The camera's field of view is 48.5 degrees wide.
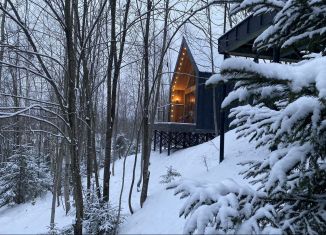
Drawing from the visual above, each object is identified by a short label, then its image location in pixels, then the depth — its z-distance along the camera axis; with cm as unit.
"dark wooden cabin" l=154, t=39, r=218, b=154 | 2000
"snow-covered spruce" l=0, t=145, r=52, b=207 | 2128
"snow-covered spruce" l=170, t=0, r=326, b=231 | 161
